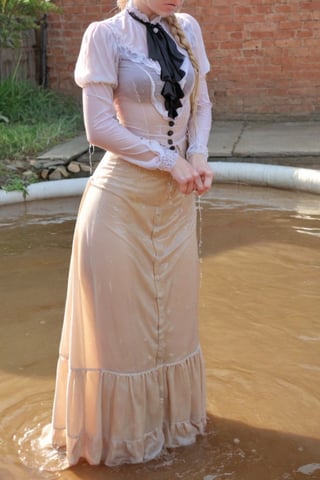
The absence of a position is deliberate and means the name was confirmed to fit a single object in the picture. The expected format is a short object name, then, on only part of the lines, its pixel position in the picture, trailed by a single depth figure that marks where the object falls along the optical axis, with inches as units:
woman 113.5
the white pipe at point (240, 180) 290.2
